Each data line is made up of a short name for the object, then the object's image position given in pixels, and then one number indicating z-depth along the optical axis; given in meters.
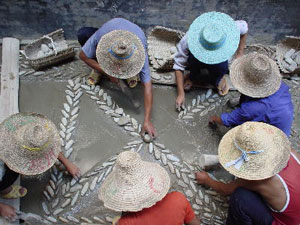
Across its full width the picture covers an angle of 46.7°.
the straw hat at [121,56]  2.35
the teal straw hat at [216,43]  2.41
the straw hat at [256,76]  2.23
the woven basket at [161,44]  3.09
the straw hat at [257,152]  1.88
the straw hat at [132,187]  1.79
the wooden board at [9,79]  2.79
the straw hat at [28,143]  2.00
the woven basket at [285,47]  3.12
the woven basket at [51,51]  2.95
